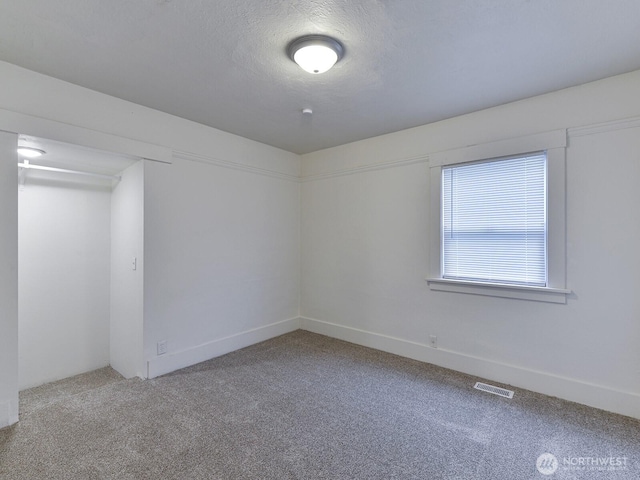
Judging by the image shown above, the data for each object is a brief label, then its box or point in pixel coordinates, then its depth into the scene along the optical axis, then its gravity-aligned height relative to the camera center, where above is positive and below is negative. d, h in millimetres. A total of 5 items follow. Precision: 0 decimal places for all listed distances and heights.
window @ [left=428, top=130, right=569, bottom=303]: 2576 +208
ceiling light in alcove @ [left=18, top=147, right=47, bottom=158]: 2510 +737
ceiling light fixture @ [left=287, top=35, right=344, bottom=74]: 1889 +1207
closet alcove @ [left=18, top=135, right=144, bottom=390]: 2898 -258
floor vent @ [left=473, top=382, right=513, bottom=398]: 2584 -1306
